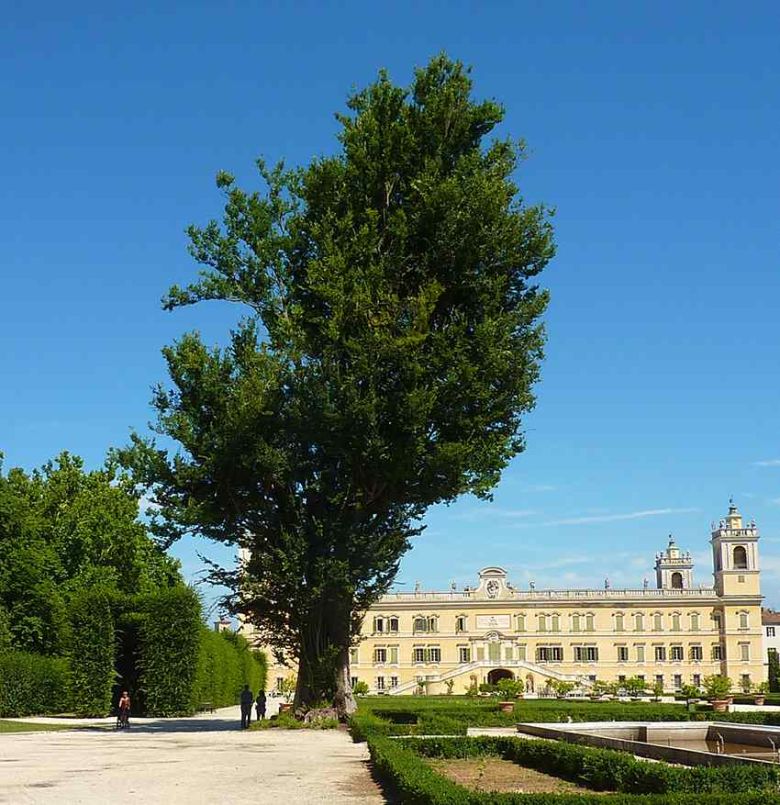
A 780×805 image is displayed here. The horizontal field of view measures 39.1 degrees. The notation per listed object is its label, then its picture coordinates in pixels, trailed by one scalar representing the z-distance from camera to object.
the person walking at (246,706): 28.69
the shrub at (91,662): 35.62
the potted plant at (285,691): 32.07
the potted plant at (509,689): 54.38
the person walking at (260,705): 31.98
